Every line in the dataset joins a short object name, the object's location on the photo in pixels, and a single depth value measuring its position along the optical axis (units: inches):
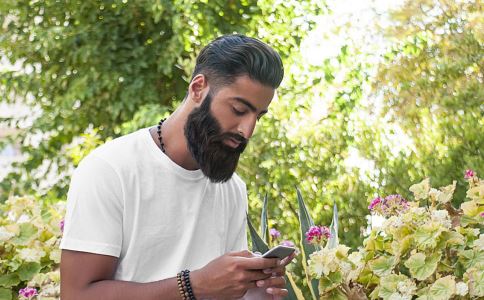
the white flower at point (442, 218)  114.4
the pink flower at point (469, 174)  127.3
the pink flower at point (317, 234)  115.9
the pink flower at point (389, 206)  126.4
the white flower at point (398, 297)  112.6
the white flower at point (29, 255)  141.6
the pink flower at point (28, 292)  130.7
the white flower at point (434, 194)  123.2
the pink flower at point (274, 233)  140.1
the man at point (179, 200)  87.6
